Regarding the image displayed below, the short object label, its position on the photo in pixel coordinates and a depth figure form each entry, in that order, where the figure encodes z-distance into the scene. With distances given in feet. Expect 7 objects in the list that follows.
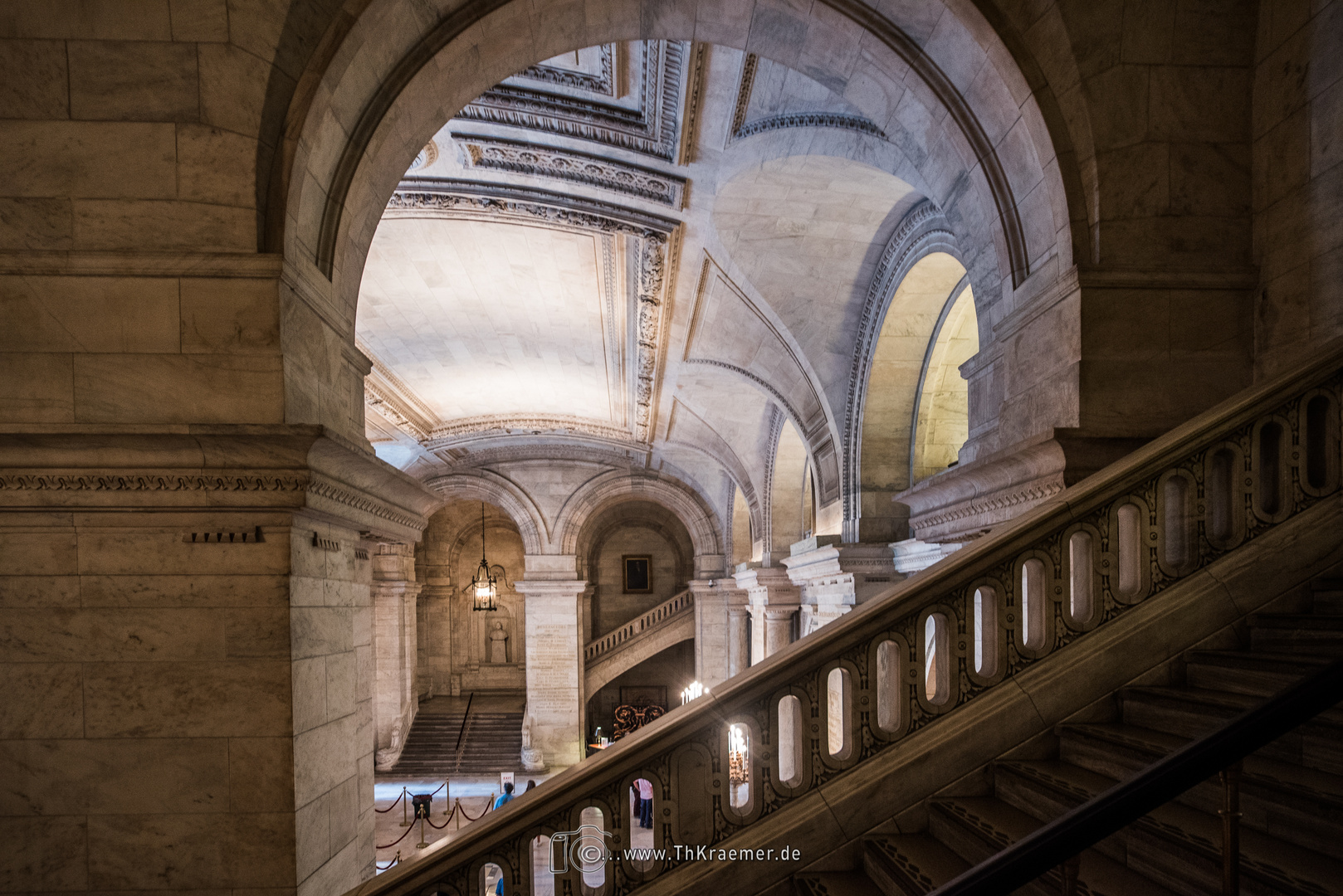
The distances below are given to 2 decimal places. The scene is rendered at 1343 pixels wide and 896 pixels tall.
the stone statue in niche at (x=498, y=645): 71.87
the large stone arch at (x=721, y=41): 11.57
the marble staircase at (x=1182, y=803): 6.81
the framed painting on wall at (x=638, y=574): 70.69
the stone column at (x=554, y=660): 57.77
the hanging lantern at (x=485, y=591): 60.19
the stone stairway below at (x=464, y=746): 56.59
